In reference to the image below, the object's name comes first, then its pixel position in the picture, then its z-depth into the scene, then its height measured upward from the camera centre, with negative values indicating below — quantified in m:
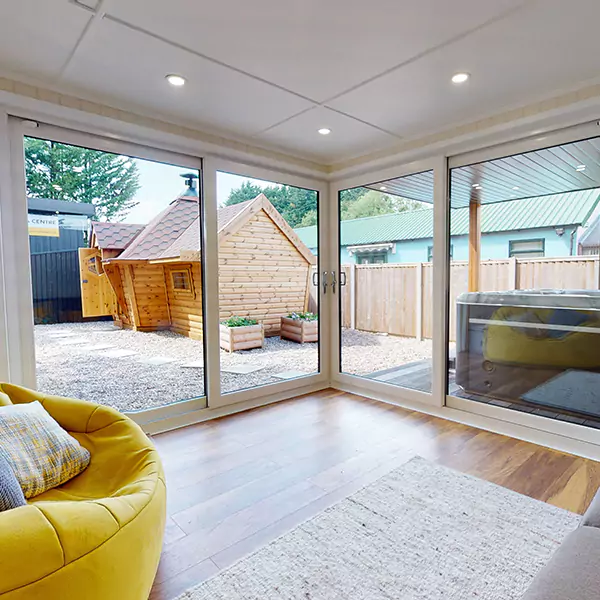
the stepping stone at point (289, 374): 4.22 -1.02
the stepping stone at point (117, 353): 3.17 -0.58
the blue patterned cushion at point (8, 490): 1.22 -0.64
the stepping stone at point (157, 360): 3.43 -0.69
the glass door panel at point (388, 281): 3.68 -0.05
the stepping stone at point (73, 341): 2.89 -0.44
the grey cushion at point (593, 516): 1.19 -0.73
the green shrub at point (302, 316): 4.44 -0.43
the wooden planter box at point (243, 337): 3.86 -0.61
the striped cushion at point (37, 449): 1.53 -0.67
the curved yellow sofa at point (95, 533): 1.03 -0.75
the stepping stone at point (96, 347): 3.04 -0.51
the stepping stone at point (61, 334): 2.81 -0.37
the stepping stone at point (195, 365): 3.55 -0.76
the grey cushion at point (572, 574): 0.85 -0.68
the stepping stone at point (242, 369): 4.02 -0.93
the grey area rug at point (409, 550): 1.56 -1.19
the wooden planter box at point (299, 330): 4.45 -0.58
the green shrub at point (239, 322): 3.85 -0.44
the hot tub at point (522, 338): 2.85 -0.49
